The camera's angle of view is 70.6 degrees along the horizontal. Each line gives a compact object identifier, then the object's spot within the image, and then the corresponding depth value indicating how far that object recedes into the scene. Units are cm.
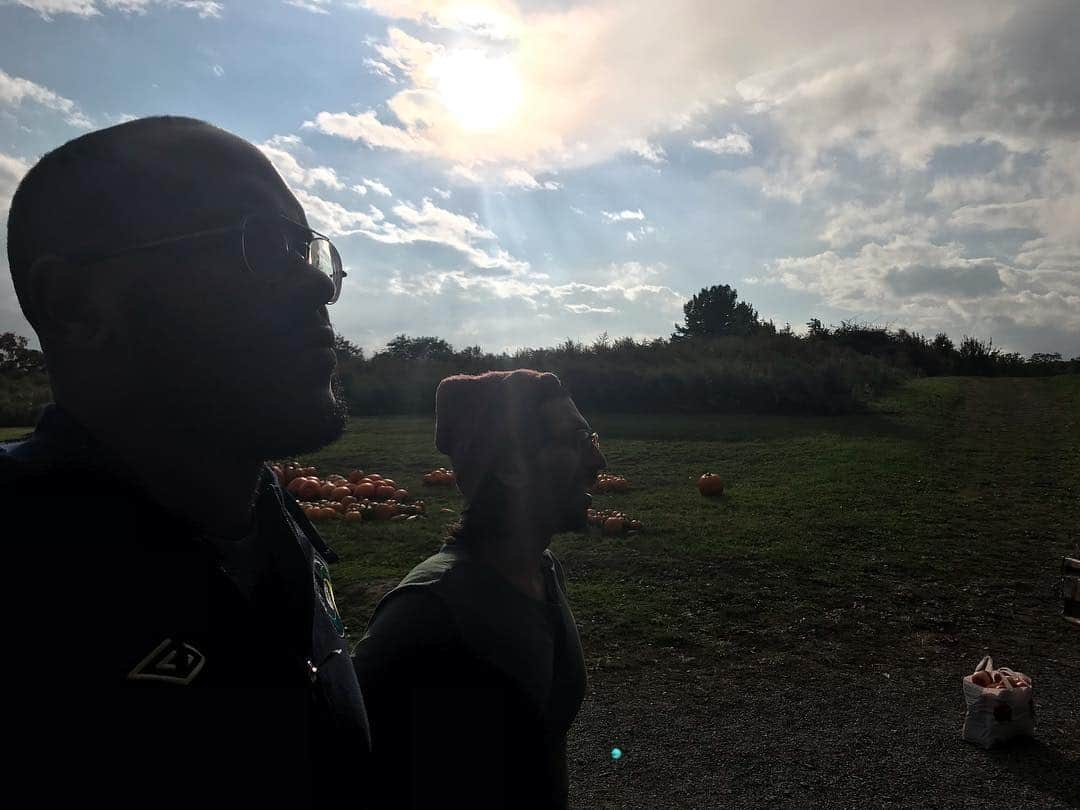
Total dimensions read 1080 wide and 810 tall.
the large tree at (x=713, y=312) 6631
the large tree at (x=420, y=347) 3319
